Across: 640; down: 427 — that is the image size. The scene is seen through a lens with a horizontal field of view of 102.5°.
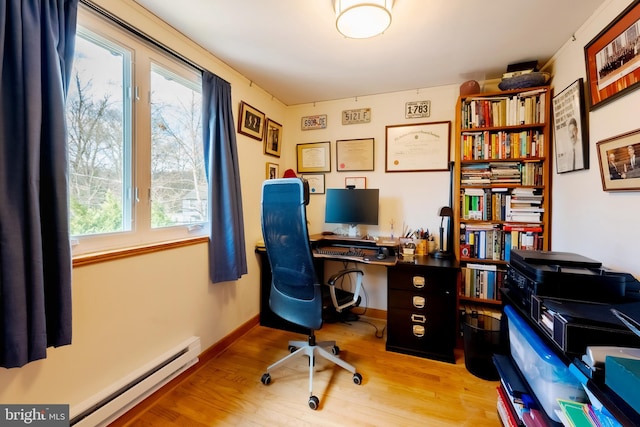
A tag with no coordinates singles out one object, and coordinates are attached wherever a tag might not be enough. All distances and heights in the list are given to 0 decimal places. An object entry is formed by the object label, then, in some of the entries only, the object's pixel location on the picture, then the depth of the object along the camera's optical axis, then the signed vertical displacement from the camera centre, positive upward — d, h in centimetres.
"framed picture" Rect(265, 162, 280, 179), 273 +42
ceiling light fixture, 128 +100
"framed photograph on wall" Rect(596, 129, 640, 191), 114 +22
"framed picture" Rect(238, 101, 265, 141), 230 +82
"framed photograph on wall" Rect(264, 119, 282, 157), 269 +76
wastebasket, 177 -99
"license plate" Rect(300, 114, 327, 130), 289 +99
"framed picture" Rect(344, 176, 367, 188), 277 +29
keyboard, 216 -38
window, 130 +40
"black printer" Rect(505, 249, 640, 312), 99 -30
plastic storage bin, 91 -64
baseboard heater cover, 120 -95
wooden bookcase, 198 +19
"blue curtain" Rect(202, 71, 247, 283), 192 +22
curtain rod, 129 +103
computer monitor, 252 +2
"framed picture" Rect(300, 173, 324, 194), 293 +30
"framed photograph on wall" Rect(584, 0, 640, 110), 116 +75
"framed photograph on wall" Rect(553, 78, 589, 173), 153 +51
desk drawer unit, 196 -81
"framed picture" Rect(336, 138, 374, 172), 272 +58
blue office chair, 148 -30
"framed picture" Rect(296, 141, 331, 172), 289 +59
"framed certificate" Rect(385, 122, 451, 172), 246 +61
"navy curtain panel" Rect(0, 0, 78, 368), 95 +10
